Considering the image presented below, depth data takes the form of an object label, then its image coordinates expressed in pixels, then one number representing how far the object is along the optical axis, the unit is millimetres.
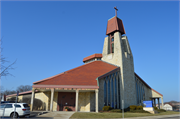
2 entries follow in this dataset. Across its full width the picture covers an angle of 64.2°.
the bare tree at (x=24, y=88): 87438
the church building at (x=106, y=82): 25438
